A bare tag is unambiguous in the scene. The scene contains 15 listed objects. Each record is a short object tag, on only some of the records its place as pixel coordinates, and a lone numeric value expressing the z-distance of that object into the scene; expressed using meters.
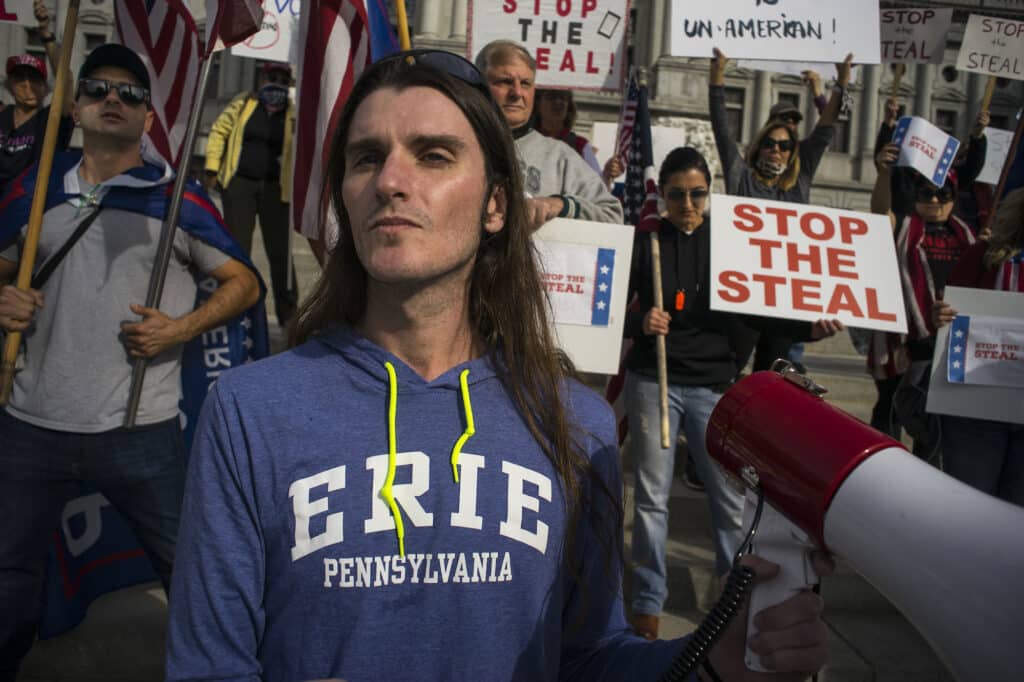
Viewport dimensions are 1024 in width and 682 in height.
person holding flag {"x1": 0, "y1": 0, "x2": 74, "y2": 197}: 5.01
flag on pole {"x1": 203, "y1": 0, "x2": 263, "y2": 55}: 3.16
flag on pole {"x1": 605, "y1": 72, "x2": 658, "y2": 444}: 4.33
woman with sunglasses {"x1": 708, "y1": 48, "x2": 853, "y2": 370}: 4.79
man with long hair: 1.25
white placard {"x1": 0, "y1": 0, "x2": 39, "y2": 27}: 4.28
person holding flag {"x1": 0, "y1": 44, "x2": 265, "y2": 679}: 2.71
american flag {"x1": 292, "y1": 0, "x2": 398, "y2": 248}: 3.49
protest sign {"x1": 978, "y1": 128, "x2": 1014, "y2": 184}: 9.38
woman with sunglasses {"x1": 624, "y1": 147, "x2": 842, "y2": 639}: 3.74
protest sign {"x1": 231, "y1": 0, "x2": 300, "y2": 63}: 7.10
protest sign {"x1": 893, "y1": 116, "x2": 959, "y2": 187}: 5.27
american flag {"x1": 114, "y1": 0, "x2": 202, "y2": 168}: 3.64
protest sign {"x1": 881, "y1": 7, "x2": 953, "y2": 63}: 6.93
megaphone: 0.75
